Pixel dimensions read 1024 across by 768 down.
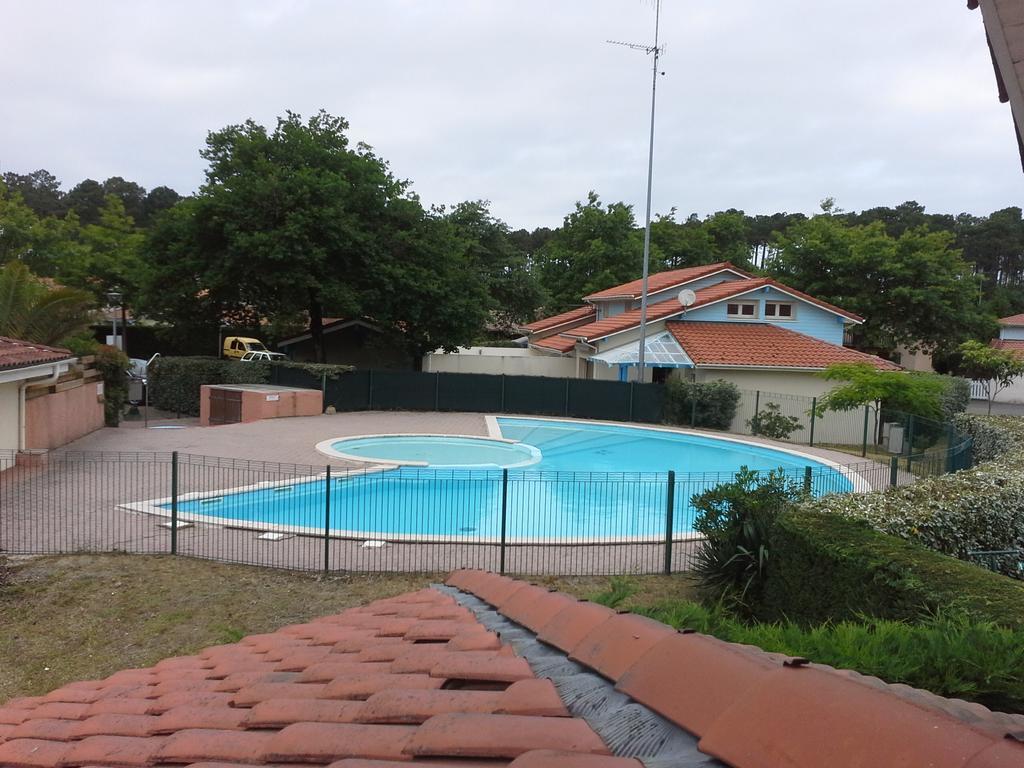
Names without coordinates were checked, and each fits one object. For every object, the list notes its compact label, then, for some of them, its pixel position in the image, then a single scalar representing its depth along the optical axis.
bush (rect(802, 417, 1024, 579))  8.54
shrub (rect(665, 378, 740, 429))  27.81
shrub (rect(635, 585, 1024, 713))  3.29
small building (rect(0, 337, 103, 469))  16.38
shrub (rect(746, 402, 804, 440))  26.75
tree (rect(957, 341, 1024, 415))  33.50
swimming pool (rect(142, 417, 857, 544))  13.78
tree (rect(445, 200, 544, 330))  52.19
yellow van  38.84
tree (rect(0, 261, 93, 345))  20.88
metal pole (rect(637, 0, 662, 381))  28.64
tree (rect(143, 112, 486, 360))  30.30
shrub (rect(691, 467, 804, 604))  9.47
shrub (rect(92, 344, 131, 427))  23.78
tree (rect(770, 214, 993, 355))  42.44
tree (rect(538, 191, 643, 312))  55.78
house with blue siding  29.61
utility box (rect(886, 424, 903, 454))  22.27
